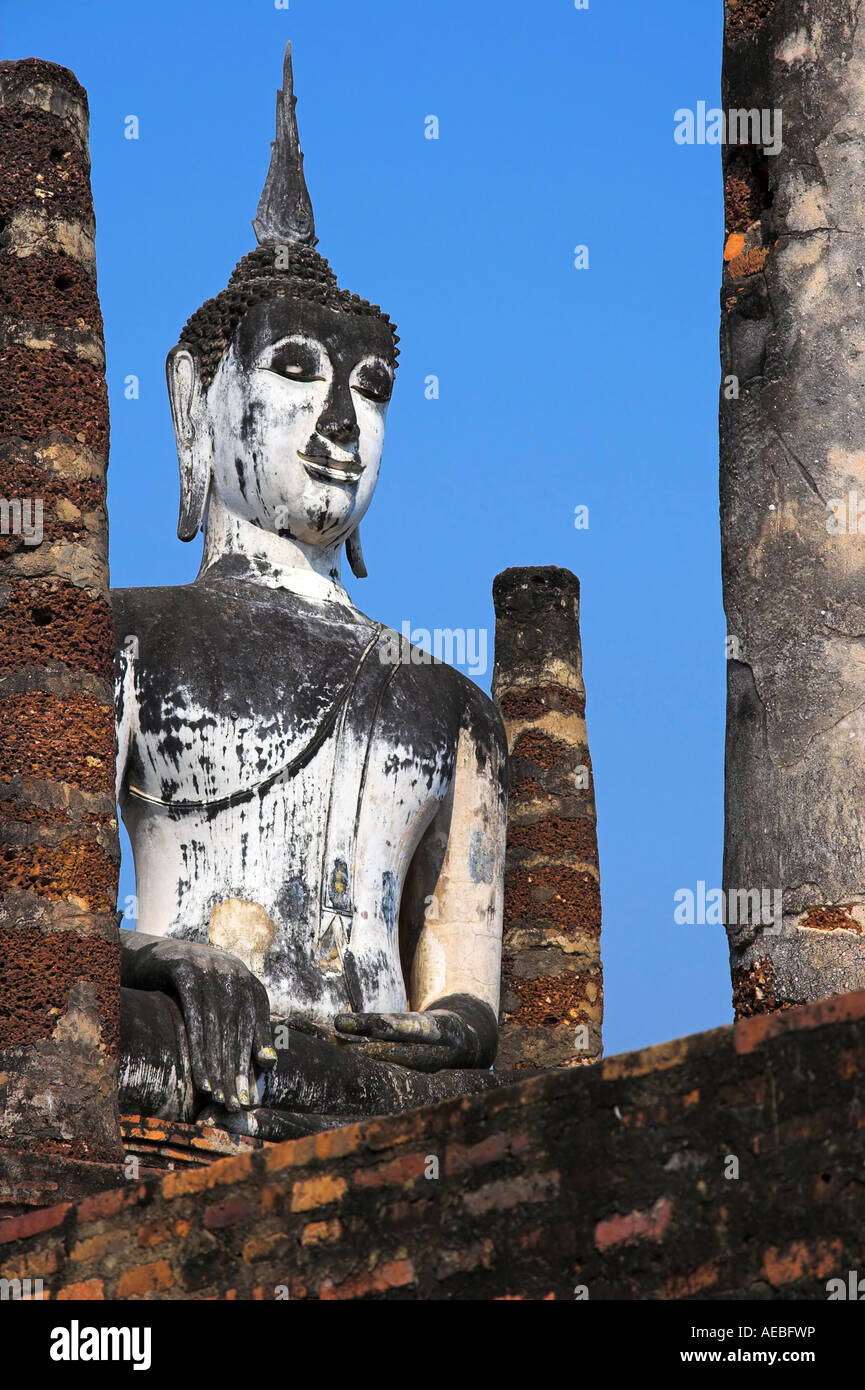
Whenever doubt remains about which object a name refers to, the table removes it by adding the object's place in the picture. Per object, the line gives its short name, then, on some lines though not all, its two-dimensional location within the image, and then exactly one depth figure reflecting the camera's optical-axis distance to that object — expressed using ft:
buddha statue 58.38
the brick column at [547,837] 80.17
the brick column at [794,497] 46.36
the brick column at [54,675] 50.35
